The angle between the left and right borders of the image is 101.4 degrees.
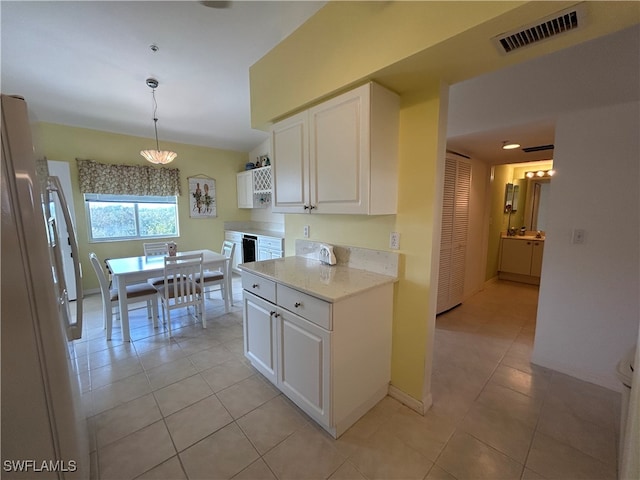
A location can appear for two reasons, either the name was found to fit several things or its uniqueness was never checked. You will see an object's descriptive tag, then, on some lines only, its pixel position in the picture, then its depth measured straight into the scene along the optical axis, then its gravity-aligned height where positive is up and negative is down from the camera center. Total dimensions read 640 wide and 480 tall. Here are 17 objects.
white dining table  2.70 -0.64
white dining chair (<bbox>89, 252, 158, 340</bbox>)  2.71 -0.92
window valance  3.97 +0.52
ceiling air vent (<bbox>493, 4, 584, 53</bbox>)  0.99 +0.73
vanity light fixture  4.83 +0.63
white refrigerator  0.91 -0.45
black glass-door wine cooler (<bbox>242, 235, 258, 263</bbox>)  4.86 -0.71
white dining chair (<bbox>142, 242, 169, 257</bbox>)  3.70 -0.55
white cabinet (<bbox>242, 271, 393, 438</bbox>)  1.52 -0.89
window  4.21 -0.10
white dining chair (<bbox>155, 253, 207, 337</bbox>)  2.80 -0.83
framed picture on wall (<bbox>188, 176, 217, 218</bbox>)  5.06 +0.26
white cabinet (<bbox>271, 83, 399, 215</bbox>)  1.58 +0.37
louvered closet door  3.14 -0.29
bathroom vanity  4.61 -0.91
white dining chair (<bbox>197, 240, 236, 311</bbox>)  3.38 -0.87
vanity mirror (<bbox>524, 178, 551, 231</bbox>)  5.02 +0.09
